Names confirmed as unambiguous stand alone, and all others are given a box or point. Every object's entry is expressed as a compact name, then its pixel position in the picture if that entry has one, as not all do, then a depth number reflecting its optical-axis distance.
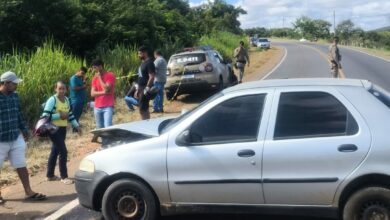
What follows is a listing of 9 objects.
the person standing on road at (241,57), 20.50
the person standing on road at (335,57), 19.90
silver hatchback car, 5.04
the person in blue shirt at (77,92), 11.48
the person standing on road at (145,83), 11.56
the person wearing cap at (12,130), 6.76
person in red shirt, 9.29
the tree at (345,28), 119.88
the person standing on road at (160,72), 13.89
